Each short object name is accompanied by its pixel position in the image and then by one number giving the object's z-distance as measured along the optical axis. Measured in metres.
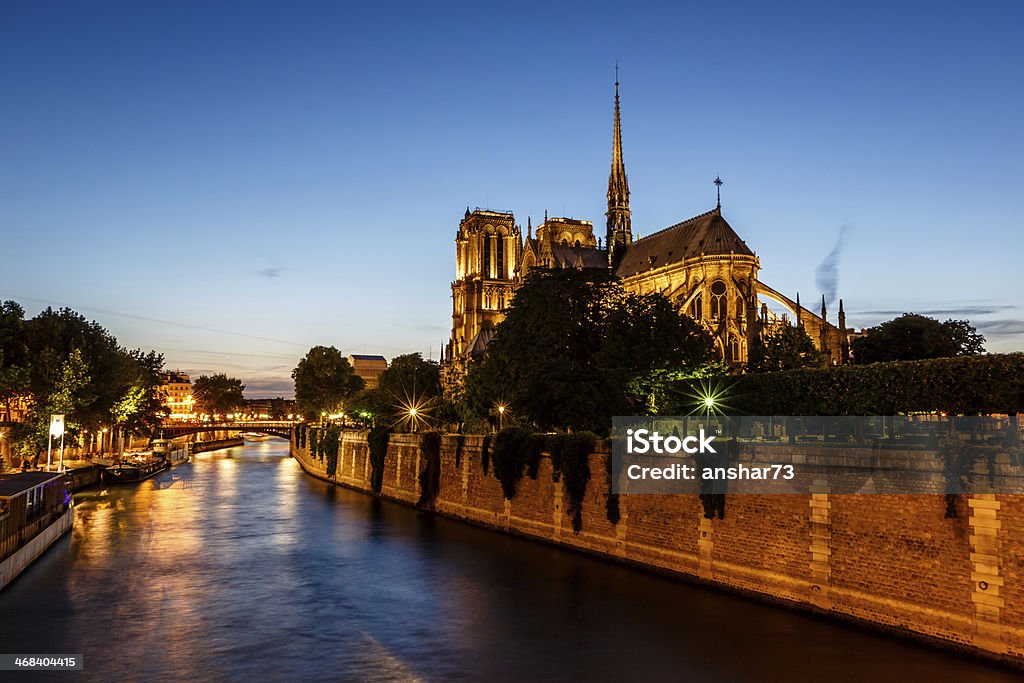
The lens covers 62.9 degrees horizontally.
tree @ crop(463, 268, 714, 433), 36.62
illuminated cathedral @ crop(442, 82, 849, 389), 73.44
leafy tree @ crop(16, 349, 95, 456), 52.62
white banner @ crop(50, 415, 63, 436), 48.03
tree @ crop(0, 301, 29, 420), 50.03
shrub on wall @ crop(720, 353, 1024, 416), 27.98
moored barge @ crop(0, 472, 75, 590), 26.97
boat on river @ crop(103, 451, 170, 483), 64.19
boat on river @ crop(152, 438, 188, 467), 87.29
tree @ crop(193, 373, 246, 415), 194.25
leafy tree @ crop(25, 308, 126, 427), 53.59
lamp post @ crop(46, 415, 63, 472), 48.03
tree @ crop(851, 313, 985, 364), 61.09
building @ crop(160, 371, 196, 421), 178.15
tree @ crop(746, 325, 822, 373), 58.47
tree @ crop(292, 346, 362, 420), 114.19
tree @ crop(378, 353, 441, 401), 84.92
